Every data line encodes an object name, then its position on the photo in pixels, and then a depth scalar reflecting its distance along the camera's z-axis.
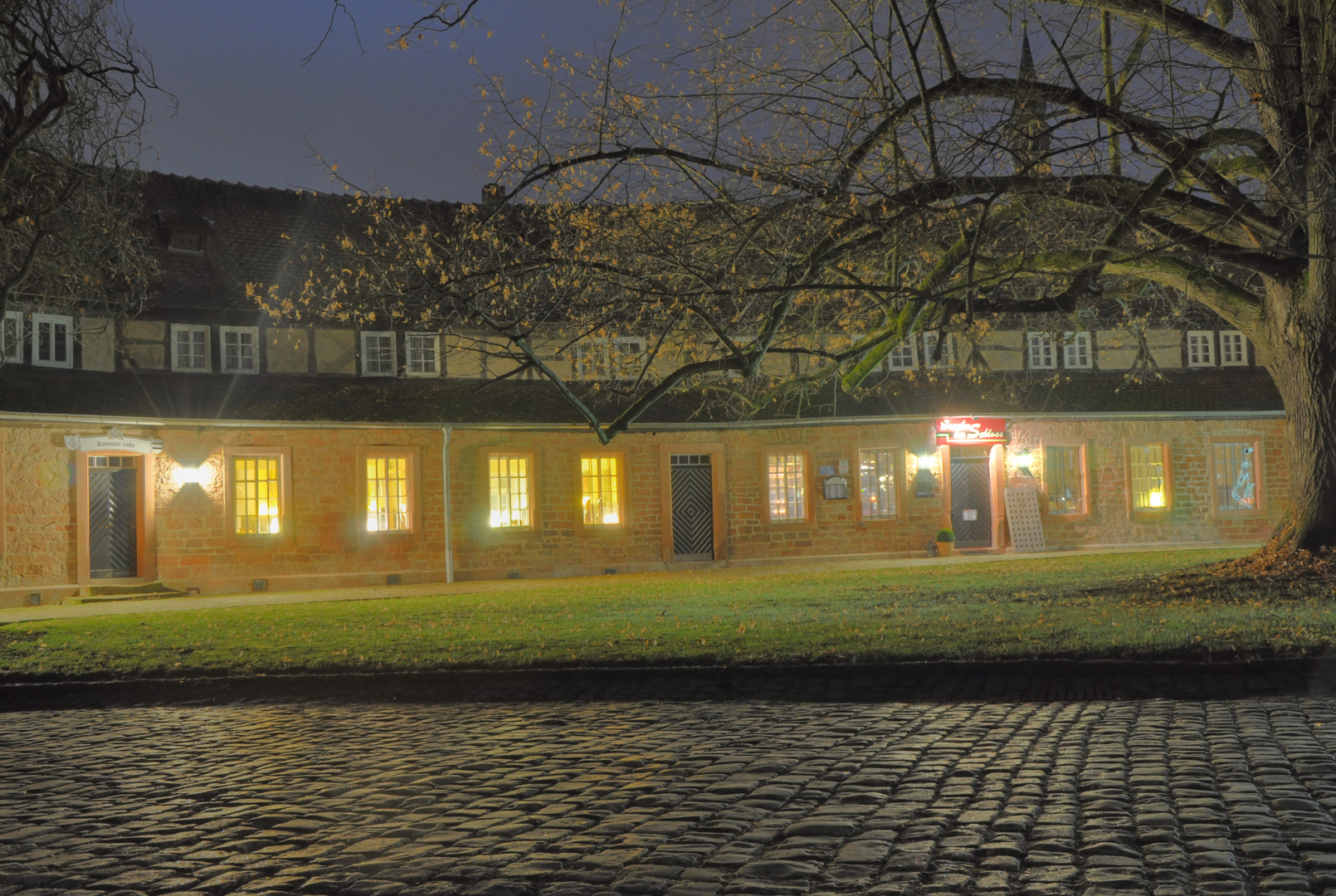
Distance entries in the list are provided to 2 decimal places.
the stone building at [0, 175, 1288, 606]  21.08
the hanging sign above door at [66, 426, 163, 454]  20.31
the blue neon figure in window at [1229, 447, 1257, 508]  27.44
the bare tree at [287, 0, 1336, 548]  10.96
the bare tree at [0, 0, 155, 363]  13.38
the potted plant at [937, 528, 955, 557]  25.23
